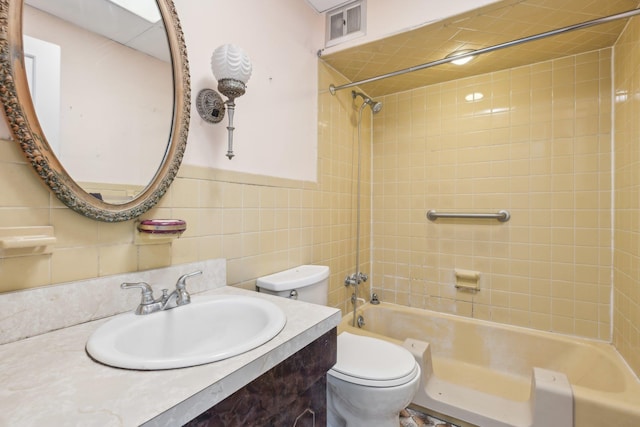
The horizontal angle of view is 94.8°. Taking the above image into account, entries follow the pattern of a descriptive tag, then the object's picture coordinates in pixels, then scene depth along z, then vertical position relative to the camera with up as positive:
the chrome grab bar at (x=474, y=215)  1.94 -0.01
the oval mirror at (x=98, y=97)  0.71 +0.33
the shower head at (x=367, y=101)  2.14 +0.84
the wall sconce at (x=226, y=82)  1.08 +0.49
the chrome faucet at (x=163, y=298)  0.86 -0.26
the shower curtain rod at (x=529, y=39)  1.19 +0.79
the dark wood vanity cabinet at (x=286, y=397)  0.58 -0.42
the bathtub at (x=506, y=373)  1.27 -0.86
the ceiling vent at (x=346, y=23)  1.66 +1.11
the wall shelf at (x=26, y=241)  0.68 -0.07
